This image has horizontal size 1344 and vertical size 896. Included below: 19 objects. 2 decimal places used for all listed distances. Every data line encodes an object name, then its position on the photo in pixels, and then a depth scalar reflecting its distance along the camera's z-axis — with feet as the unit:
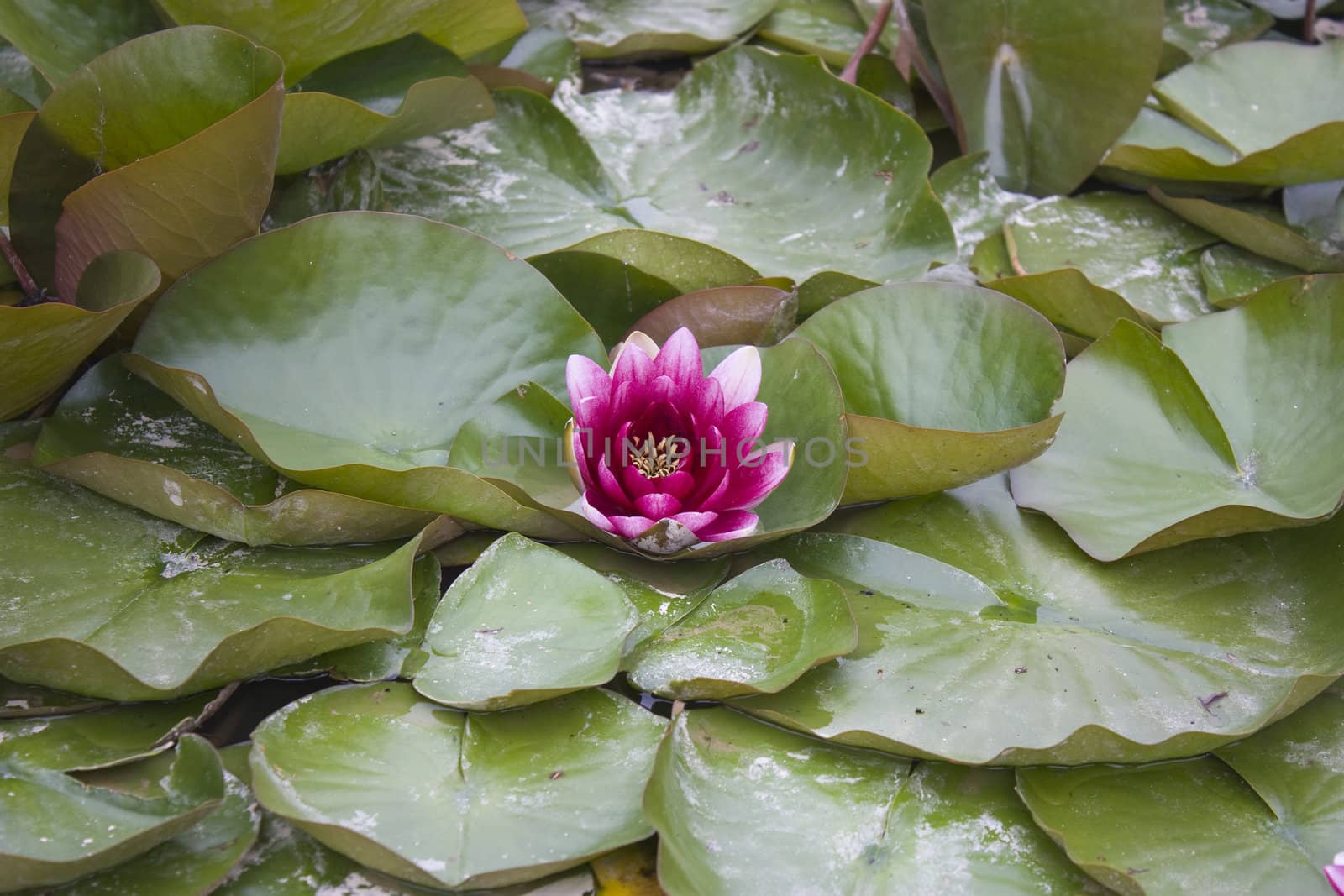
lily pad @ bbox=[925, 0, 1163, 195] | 8.37
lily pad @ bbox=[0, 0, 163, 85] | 7.79
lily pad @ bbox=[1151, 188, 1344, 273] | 8.33
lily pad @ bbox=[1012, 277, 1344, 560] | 7.68
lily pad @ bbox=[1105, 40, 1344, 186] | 8.43
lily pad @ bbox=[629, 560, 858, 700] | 7.42
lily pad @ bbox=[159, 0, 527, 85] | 7.83
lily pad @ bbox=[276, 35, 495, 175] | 7.94
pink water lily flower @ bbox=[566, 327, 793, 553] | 7.57
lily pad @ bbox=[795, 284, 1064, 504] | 7.72
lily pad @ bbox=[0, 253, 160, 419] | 7.43
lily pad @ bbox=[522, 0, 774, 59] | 8.80
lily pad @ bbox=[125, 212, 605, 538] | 7.67
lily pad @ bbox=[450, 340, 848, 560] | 7.61
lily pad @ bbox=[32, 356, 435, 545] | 7.52
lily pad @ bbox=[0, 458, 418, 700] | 7.33
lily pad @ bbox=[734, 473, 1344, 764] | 7.39
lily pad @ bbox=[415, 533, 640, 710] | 7.39
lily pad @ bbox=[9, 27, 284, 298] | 7.59
